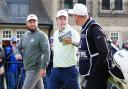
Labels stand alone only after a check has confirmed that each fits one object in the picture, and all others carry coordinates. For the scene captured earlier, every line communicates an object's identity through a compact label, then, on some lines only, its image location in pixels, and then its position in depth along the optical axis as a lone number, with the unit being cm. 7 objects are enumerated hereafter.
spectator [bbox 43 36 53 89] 1423
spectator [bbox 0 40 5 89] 1397
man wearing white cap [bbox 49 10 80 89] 965
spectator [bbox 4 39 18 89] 1445
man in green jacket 1004
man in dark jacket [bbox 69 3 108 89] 730
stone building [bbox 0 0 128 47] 4222
